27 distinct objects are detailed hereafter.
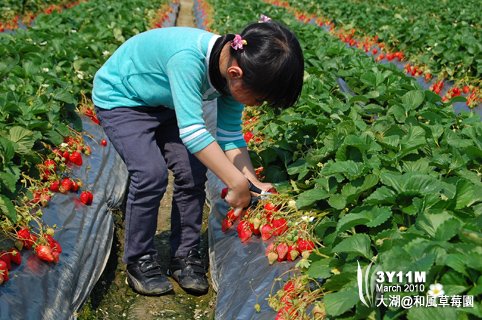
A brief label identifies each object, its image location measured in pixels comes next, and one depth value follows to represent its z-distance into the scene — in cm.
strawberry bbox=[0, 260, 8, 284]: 278
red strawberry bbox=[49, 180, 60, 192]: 382
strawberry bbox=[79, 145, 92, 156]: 460
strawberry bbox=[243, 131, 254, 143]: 488
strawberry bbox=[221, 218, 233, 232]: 367
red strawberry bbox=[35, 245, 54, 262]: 309
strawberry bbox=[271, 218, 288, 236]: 329
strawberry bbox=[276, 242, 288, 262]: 303
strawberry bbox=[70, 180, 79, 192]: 399
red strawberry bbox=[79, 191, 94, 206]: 395
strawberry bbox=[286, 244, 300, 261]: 298
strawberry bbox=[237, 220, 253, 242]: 343
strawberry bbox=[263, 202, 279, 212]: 333
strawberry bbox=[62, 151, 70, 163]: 423
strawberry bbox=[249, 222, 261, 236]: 336
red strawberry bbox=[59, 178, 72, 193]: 388
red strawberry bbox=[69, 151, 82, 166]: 429
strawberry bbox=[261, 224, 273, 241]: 331
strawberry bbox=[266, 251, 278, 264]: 306
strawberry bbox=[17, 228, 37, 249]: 311
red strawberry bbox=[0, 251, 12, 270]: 288
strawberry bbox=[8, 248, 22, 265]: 293
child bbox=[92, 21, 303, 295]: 279
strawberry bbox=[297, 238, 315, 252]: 299
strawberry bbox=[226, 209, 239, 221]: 355
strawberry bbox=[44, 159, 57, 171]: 389
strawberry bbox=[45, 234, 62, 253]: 318
